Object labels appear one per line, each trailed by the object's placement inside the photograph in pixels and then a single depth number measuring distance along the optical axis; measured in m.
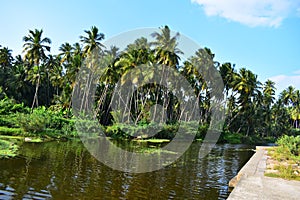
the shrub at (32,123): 24.89
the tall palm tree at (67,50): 45.69
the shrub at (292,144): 20.26
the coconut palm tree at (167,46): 36.62
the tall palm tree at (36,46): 35.22
